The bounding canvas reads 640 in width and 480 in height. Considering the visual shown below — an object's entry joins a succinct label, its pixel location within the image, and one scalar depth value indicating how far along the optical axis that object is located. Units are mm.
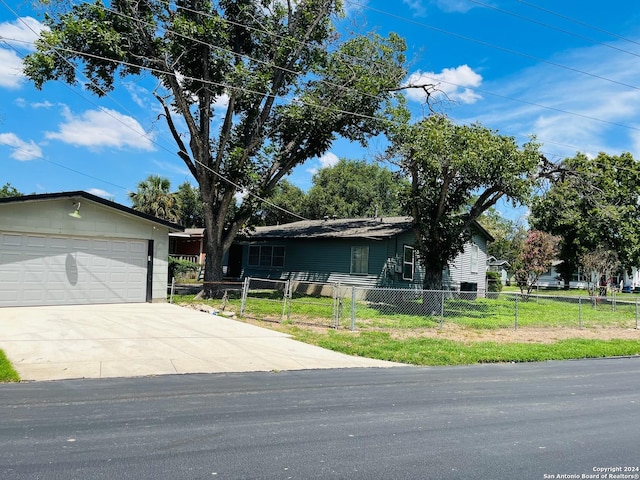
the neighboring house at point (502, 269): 54900
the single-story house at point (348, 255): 23484
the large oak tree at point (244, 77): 18766
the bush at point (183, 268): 27503
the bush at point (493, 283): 34156
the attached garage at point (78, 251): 14602
